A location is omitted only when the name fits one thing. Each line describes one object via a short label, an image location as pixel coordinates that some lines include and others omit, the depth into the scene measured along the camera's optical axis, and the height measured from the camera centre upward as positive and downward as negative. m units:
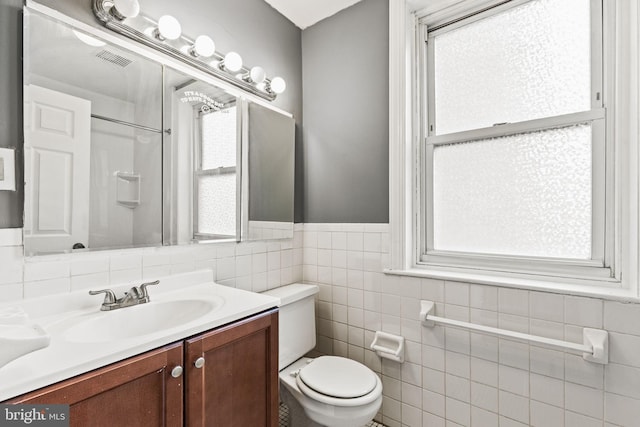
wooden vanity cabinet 0.74 -0.50
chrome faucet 1.10 -0.31
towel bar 1.15 -0.50
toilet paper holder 1.62 -0.72
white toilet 1.30 -0.77
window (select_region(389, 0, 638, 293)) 1.27 +0.32
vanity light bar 1.16 +0.74
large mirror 1.03 +0.26
